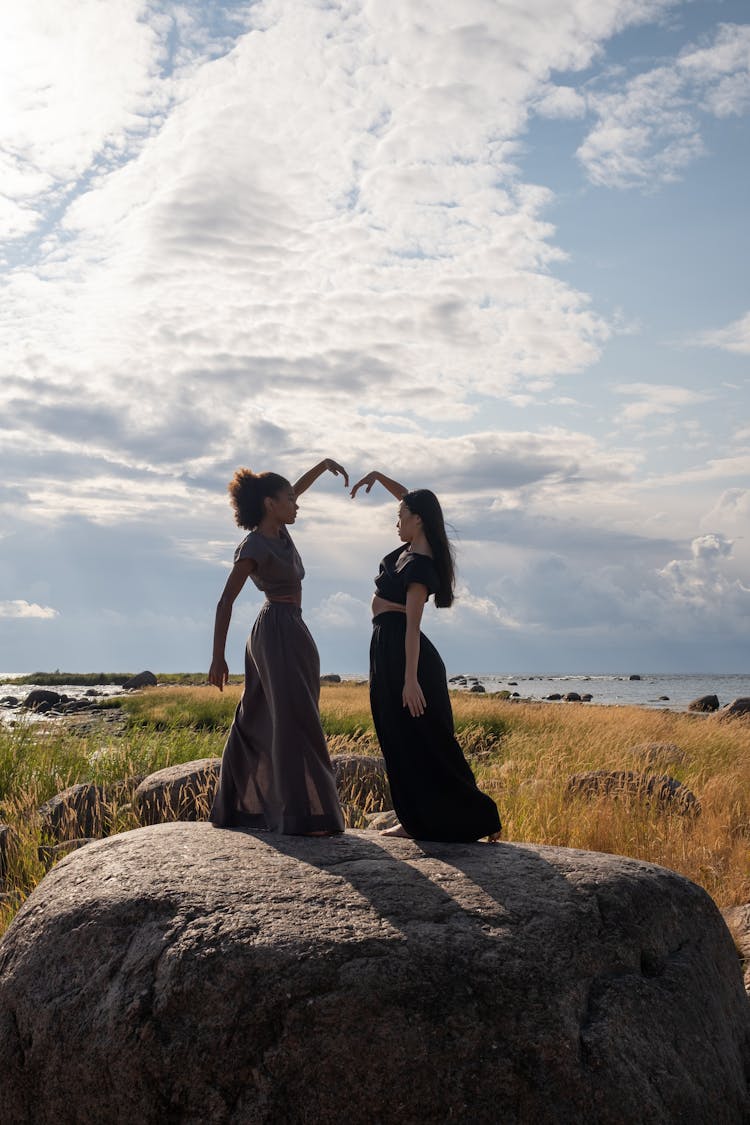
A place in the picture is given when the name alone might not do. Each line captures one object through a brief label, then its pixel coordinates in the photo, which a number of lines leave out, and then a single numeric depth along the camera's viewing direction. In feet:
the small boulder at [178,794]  29.30
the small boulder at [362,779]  33.63
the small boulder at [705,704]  108.94
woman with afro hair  17.99
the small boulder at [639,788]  28.89
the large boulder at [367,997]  10.63
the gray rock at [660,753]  40.34
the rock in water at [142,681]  161.54
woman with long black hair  17.19
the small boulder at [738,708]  70.90
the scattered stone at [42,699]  111.34
